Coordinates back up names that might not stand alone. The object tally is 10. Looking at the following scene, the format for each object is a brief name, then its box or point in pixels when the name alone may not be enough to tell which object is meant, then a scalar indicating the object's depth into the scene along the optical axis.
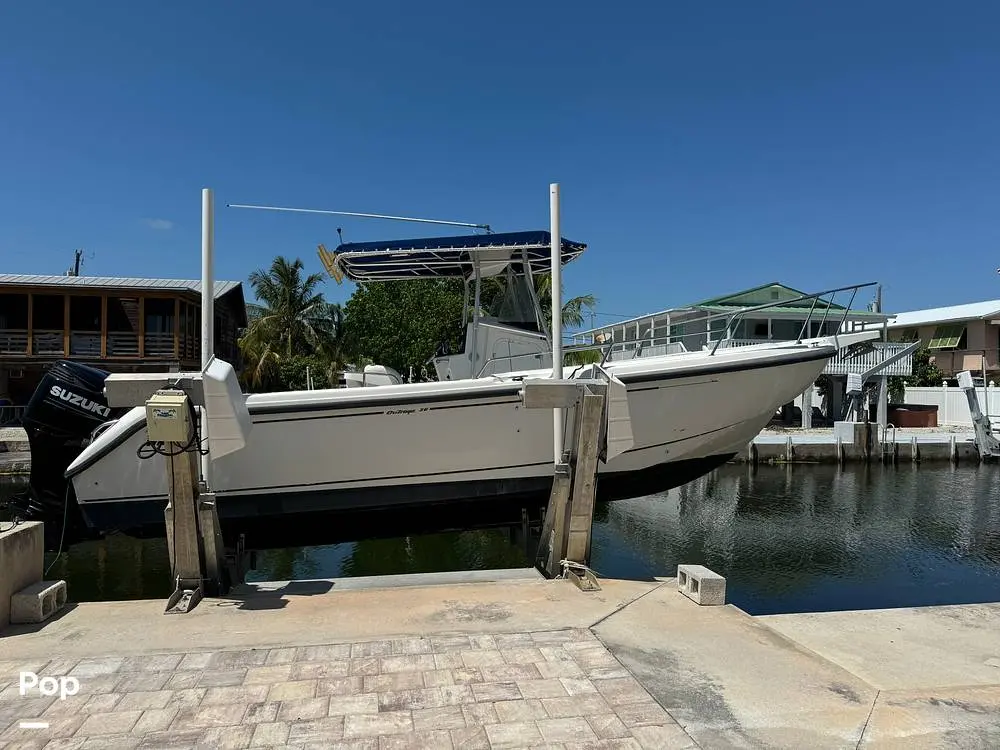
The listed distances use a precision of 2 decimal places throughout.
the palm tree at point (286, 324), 23.47
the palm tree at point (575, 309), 23.75
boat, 5.53
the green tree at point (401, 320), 19.69
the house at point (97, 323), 18.11
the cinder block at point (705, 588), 4.33
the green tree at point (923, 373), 27.89
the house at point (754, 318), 15.58
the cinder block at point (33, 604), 3.86
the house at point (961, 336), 31.39
